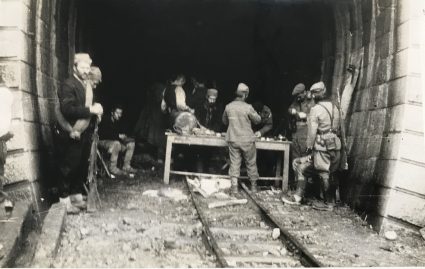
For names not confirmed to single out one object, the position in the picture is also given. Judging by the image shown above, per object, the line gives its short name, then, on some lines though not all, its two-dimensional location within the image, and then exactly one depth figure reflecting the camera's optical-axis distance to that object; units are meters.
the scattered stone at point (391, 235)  5.33
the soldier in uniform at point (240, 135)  7.83
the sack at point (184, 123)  8.45
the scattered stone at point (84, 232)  5.02
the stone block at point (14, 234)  3.64
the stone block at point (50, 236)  4.01
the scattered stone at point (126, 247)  4.60
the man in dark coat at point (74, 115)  5.73
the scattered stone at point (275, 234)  5.29
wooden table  8.33
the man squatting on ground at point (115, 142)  9.09
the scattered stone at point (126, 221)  5.62
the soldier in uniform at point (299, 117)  7.98
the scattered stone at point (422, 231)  5.17
